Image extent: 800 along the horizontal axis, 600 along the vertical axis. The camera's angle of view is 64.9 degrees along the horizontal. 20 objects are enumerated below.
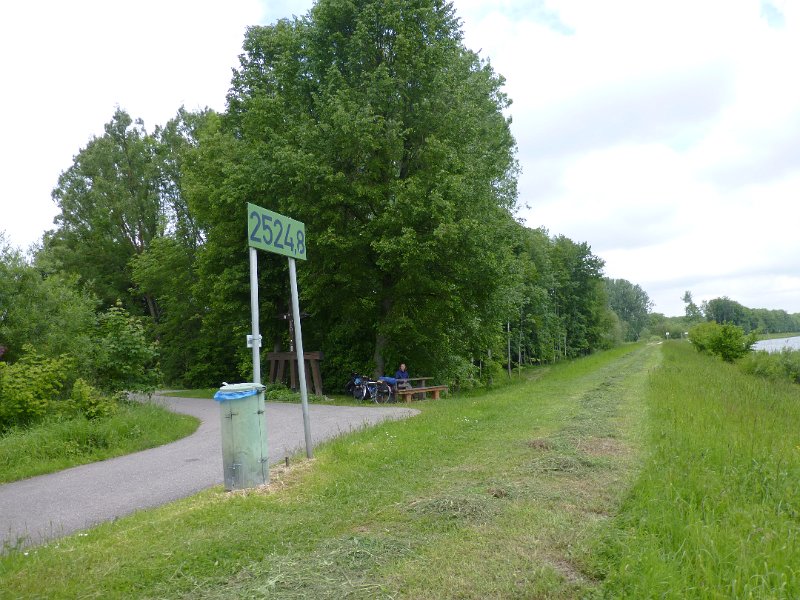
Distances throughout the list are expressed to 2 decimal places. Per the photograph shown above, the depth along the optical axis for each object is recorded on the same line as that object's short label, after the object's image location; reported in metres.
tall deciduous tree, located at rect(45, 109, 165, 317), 36.69
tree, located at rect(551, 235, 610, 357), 65.19
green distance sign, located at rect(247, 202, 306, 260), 6.74
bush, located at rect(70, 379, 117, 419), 11.16
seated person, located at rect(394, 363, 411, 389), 18.91
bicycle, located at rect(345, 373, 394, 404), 18.67
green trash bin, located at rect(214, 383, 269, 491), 6.29
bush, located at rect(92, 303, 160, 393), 13.40
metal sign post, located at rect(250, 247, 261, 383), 6.75
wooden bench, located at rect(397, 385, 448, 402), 18.40
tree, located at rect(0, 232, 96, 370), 12.79
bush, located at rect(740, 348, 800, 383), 30.87
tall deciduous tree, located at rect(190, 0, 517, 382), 17.98
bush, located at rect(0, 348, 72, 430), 10.41
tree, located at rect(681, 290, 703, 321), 150.88
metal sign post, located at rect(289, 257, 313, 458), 7.52
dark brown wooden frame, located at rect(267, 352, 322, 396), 19.55
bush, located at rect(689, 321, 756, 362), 43.44
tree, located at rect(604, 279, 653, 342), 148.12
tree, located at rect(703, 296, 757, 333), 133.00
